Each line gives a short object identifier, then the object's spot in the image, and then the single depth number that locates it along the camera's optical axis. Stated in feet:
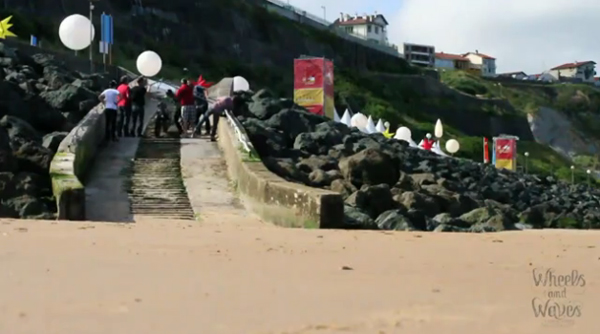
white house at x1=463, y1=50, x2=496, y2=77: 571.32
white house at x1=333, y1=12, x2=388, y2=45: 506.48
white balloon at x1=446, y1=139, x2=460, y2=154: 202.28
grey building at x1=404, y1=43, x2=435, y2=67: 512.22
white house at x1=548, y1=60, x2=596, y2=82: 608.39
